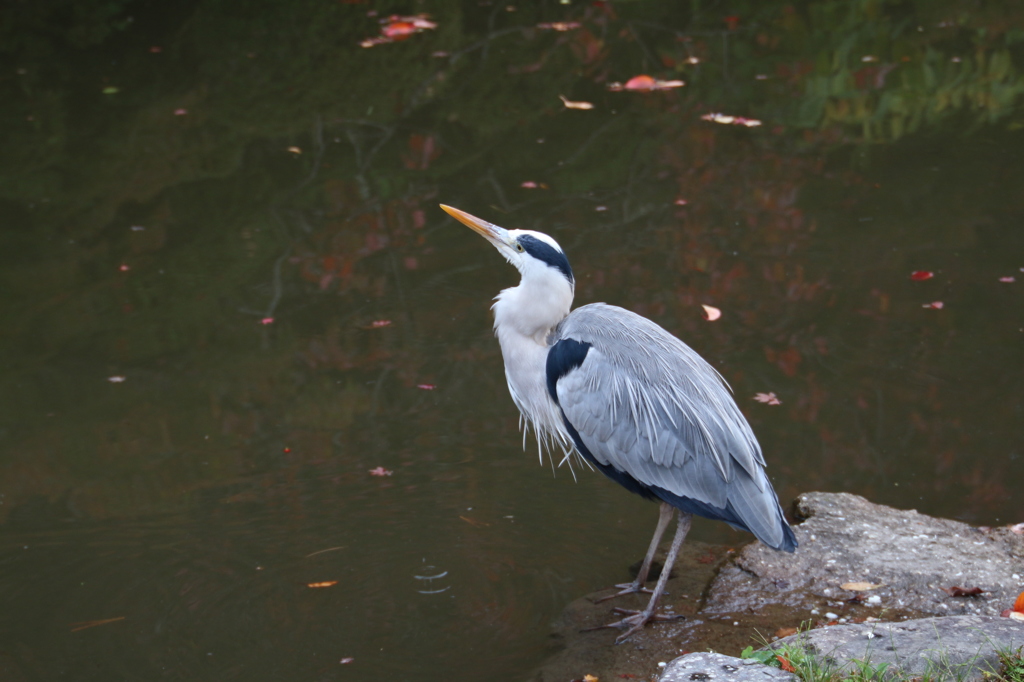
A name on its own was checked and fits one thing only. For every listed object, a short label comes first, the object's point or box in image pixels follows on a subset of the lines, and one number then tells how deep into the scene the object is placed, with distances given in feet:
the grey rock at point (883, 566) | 23.00
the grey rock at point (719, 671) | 17.57
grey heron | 23.91
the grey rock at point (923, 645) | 17.65
